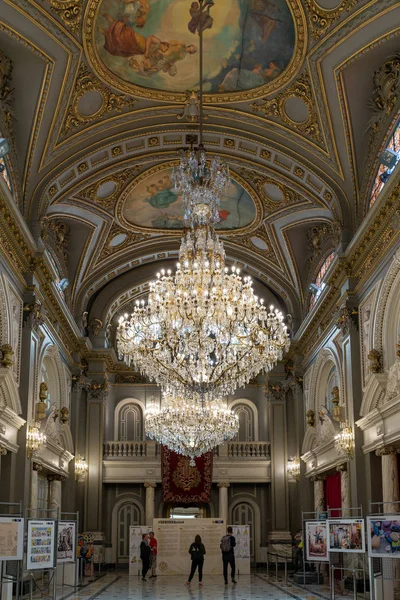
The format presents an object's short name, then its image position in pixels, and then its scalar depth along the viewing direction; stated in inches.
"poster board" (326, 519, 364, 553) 507.5
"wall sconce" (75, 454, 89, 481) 913.5
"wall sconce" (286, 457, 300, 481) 931.1
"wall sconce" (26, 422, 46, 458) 635.0
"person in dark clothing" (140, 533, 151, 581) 782.5
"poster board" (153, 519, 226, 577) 826.2
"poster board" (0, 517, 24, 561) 442.3
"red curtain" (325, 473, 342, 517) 766.5
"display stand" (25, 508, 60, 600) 479.8
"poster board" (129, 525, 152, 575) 855.7
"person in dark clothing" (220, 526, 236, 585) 759.1
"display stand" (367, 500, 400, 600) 459.5
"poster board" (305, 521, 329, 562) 593.9
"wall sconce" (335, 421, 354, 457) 654.5
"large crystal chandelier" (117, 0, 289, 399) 551.2
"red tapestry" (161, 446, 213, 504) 968.9
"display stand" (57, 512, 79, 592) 555.3
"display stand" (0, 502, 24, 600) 448.1
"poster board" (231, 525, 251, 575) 850.8
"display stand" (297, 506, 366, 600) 555.4
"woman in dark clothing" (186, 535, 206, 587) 737.6
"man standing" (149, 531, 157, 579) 834.8
